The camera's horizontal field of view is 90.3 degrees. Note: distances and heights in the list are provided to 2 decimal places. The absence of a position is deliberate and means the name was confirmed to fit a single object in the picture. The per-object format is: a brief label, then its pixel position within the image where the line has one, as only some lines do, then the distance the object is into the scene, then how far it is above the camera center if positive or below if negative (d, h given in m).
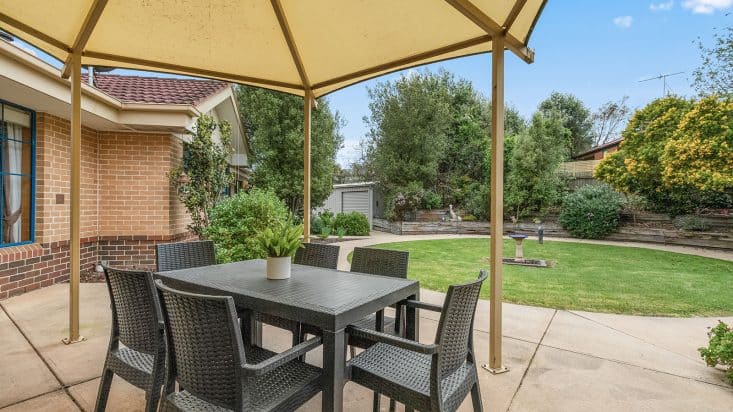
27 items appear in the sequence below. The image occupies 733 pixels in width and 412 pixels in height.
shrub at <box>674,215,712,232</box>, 11.05 -0.52
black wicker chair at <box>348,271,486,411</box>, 1.71 -0.87
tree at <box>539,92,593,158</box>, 27.64 +7.17
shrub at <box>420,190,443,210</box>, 16.20 +0.30
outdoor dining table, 1.78 -0.51
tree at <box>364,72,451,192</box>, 16.25 +3.55
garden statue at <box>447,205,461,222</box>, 15.84 -0.37
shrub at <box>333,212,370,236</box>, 14.75 -0.64
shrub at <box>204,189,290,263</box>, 5.73 -0.24
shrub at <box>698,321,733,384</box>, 2.81 -1.13
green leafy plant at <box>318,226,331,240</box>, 13.00 -0.90
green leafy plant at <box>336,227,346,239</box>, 13.34 -0.91
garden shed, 18.48 +0.50
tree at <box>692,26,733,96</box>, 11.37 +4.51
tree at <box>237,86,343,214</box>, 11.90 +2.18
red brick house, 4.82 +0.71
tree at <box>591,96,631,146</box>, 28.75 +7.00
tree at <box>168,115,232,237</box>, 6.86 +0.65
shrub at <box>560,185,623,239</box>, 12.74 -0.18
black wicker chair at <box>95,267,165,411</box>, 1.95 -0.72
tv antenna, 16.13 +5.99
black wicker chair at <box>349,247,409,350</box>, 2.69 -0.50
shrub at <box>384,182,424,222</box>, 15.73 +0.26
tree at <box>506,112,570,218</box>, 14.59 +1.56
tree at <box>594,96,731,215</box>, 10.38 +1.58
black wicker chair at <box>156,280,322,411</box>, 1.53 -0.68
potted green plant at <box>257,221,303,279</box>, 2.59 -0.28
